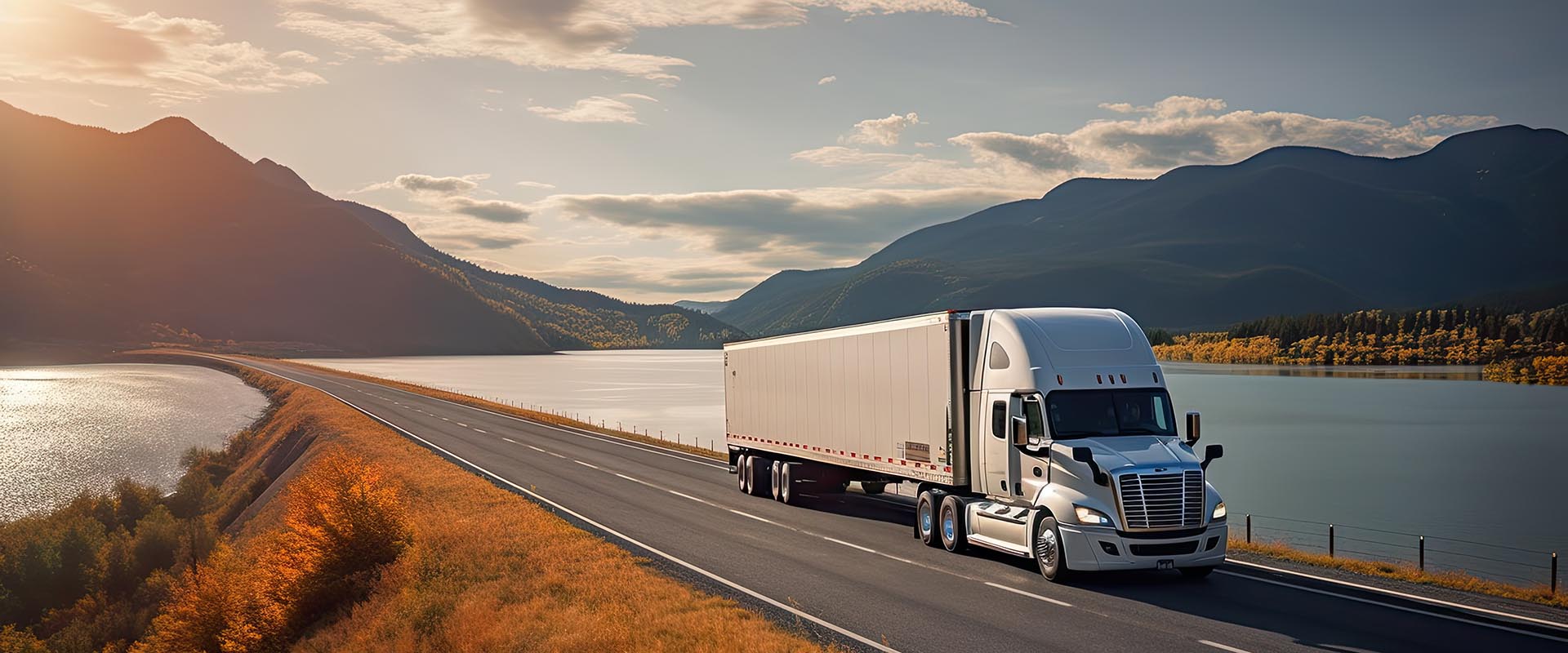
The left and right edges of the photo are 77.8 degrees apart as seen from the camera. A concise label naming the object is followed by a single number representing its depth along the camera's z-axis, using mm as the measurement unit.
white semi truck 16922
